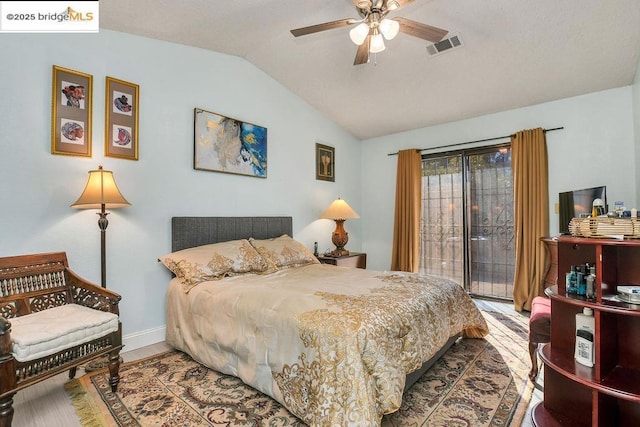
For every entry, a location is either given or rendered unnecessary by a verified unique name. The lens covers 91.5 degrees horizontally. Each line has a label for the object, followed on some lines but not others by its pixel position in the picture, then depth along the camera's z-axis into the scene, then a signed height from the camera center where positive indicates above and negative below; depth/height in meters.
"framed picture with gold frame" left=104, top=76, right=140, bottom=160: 2.77 +0.90
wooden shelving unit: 1.47 -0.69
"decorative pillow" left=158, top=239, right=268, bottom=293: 2.73 -0.41
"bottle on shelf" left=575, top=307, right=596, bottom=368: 1.57 -0.61
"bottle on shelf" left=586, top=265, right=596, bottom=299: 1.55 -0.34
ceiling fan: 2.07 +1.35
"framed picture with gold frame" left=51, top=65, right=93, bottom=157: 2.50 +0.88
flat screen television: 2.93 +0.15
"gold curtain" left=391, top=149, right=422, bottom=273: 4.94 +0.09
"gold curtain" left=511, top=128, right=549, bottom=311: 3.85 +0.07
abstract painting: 3.38 +0.85
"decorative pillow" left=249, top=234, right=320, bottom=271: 3.30 -0.39
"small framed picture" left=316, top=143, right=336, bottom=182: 4.84 +0.88
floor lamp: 2.45 +0.17
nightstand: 4.23 -0.59
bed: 1.64 -0.69
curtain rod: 3.91 +1.10
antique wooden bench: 1.68 -0.65
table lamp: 4.55 +0.01
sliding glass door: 4.30 -0.03
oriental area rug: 1.86 -1.20
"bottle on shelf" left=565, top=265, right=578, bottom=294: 1.65 -0.35
